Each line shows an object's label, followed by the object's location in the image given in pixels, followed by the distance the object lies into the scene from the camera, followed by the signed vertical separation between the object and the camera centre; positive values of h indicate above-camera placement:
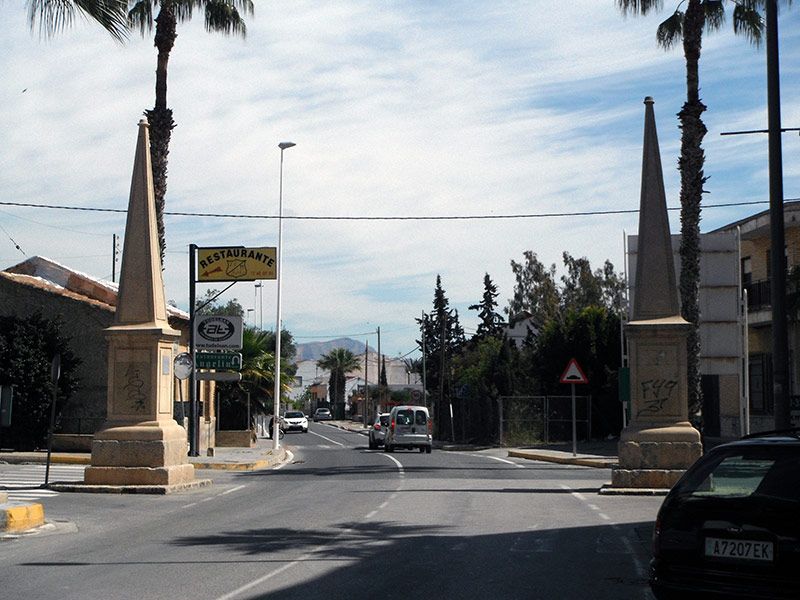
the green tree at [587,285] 76.31 +6.41
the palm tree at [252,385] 48.84 -0.46
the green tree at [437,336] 93.25 +3.59
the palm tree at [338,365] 145.38 +1.35
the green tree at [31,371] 32.03 +0.14
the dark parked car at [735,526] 7.11 -1.05
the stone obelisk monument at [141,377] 20.70 -0.03
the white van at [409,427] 41.94 -2.07
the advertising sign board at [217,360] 33.62 +0.48
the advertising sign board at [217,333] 34.25 +1.37
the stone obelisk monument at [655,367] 20.16 +0.14
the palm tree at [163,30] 29.61 +9.78
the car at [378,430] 45.88 -2.41
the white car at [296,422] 80.50 -3.56
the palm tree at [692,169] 26.53 +5.23
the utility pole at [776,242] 12.87 +1.61
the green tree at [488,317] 90.69 +4.92
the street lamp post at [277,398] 41.06 -0.89
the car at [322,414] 128.62 -4.81
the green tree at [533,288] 76.62 +6.34
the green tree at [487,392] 49.69 -0.87
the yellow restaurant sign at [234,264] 37.09 +4.01
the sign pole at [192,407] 31.64 -0.96
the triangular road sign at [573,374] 31.77 +0.01
